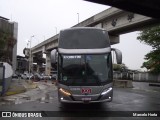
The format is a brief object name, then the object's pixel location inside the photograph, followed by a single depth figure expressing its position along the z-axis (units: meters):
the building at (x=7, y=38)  38.26
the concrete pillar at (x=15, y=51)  66.38
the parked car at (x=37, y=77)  60.92
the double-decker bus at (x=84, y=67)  13.62
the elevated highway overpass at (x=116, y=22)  28.20
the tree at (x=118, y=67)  118.28
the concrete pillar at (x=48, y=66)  71.32
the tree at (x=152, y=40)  45.81
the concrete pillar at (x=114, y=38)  36.60
